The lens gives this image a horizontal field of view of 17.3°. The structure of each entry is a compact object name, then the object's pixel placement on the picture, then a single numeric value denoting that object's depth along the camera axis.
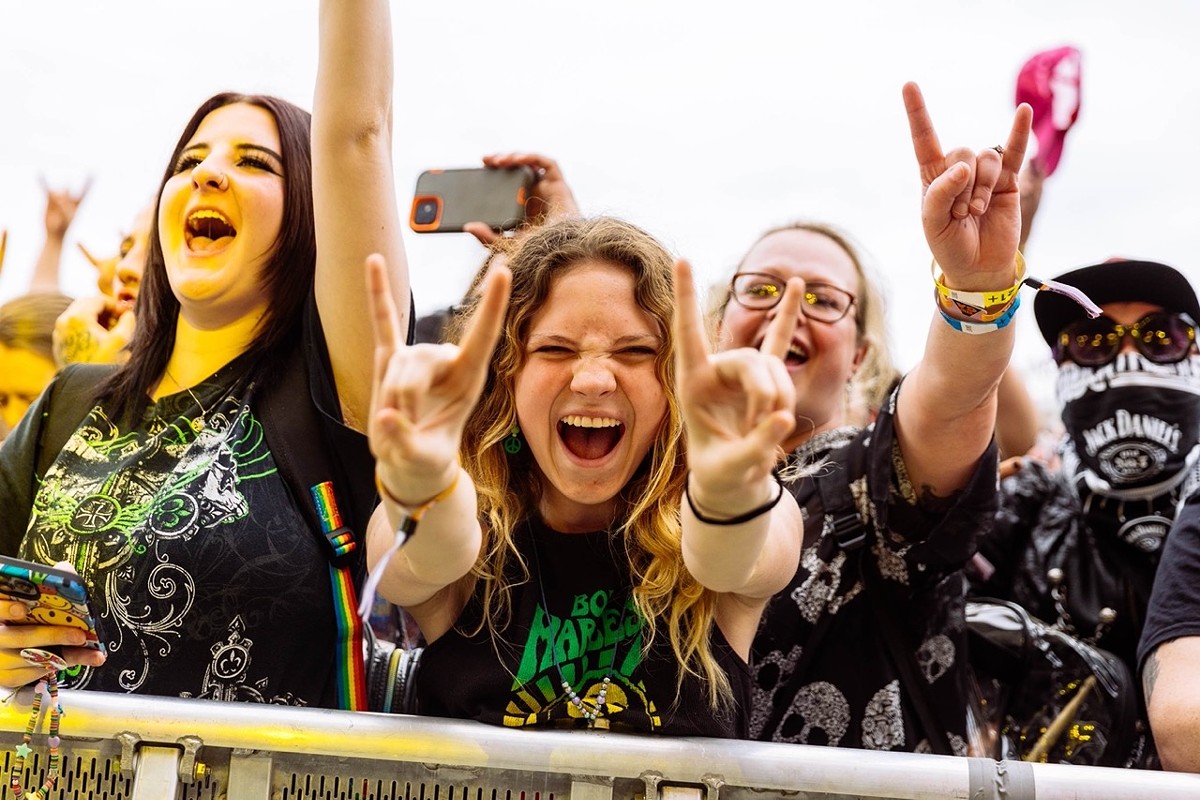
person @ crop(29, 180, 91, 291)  4.08
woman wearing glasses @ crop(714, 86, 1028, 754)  3.20
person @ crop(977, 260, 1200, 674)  3.50
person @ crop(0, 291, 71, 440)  3.77
